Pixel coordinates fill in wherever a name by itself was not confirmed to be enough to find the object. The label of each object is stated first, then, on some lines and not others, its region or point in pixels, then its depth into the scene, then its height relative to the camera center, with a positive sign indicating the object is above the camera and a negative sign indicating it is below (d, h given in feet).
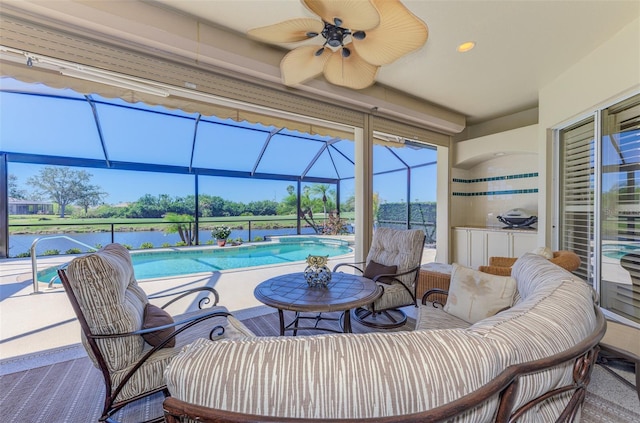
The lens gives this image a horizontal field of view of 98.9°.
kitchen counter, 13.98 -1.16
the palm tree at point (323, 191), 32.94 +2.12
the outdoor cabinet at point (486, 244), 14.16 -2.01
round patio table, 6.23 -2.18
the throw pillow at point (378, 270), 9.40 -2.20
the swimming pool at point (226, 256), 19.21 -4.15
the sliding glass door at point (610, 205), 8.39 +0.09
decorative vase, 7.54 -1.80
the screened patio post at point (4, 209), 18.95 -0.03
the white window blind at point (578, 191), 10.22 +0.70
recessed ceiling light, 9.12 +5.49
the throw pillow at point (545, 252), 7.24 -1.19
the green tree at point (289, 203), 31.94 +0.63
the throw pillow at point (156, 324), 4.99 -2.24
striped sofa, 1.84 -1.22
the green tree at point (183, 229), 26.30 -1.98
